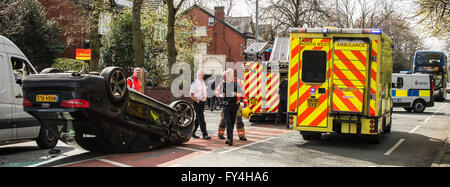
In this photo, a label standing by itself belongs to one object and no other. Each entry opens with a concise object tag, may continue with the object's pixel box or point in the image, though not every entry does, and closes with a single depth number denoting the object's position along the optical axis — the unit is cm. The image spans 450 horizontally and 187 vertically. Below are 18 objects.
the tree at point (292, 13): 3341
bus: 3738
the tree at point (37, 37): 2506
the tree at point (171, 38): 1791
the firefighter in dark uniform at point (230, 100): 1017
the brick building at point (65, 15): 3133
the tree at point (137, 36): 1656
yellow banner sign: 1698
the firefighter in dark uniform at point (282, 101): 1487
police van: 2422
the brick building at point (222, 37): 4803
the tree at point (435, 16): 1188
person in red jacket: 1054
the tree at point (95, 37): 2138
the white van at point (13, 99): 820
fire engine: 1547
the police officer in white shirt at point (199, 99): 1098
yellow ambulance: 964
